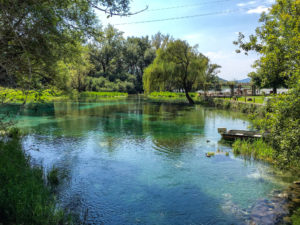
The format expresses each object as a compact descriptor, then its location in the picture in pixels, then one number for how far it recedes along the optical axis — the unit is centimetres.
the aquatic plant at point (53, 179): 927
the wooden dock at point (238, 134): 1530
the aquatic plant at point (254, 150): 1308
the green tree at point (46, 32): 700
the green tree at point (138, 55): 7848
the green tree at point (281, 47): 781
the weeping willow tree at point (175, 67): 4116
